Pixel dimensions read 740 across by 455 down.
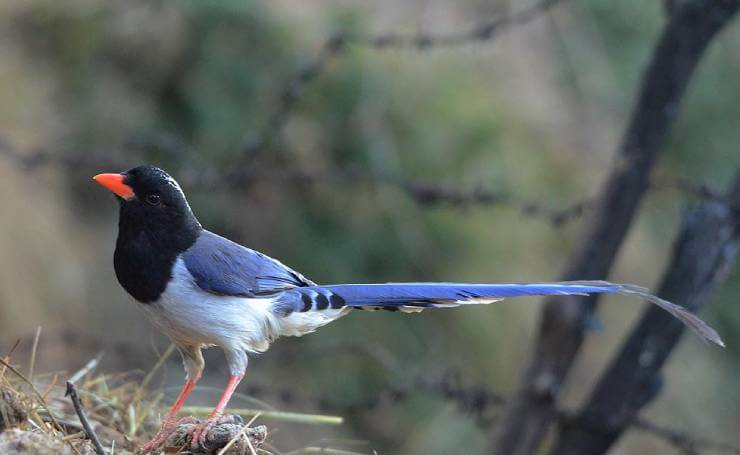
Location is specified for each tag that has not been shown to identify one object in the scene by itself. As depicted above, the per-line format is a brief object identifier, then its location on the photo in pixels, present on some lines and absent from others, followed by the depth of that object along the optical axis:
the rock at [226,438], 6.37
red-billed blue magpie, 6.95
